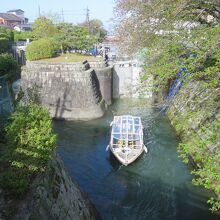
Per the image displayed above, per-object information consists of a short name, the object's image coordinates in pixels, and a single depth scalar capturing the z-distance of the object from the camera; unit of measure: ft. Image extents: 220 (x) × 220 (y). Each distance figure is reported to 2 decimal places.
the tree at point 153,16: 28.07
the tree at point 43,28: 102.33
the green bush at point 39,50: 70.79
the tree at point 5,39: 106.28
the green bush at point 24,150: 17.47
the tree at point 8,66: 30.44
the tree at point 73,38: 80.67
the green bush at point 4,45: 105.19
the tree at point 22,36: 138.91
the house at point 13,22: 200.83
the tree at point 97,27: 132.78
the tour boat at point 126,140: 41.05
